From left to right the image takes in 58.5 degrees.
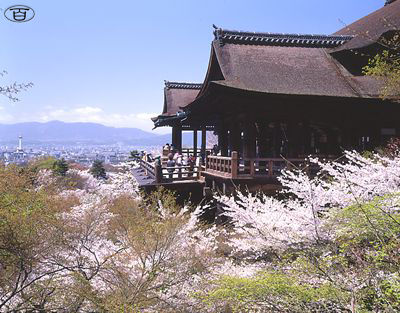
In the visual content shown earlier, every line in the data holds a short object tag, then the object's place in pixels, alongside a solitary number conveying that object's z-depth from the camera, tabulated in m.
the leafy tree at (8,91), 7.31
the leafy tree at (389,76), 9.87
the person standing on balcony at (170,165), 14.35
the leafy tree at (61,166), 36.02
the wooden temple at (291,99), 11.29
